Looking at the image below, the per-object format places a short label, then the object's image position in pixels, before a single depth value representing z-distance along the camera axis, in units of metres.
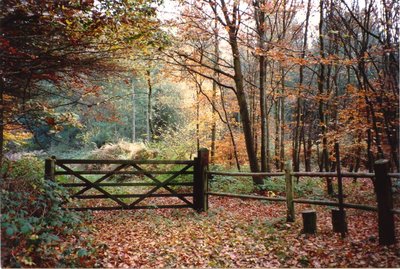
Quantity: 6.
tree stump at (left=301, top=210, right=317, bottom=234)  6.10
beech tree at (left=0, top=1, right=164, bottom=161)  5.69
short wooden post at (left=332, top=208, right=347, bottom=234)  5.76
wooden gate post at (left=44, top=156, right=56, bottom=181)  7.50
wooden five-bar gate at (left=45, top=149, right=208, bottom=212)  7.61
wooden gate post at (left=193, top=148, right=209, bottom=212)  8.51
